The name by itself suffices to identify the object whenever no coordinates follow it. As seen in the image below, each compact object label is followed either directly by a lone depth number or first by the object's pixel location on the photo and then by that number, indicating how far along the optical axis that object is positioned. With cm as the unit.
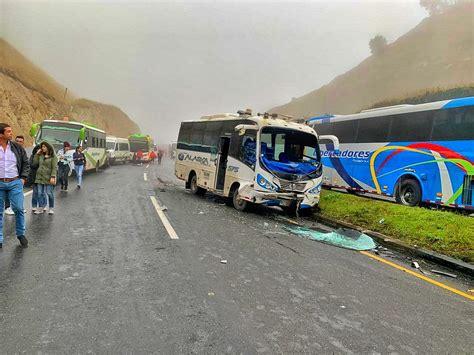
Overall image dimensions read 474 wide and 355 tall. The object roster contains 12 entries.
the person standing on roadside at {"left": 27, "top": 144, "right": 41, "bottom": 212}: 930
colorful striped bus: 1114
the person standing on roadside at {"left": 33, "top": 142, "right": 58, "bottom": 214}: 923
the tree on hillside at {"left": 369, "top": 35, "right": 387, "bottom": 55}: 12273
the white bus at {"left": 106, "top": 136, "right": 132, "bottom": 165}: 3722
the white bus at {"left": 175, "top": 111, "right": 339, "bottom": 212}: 1092
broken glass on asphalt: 789
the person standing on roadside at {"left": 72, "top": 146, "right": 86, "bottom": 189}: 1499
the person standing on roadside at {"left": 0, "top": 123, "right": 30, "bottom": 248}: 612
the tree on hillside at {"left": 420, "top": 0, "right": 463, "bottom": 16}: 12525
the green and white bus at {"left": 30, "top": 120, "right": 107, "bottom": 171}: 1867
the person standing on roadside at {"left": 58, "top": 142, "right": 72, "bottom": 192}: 1382
